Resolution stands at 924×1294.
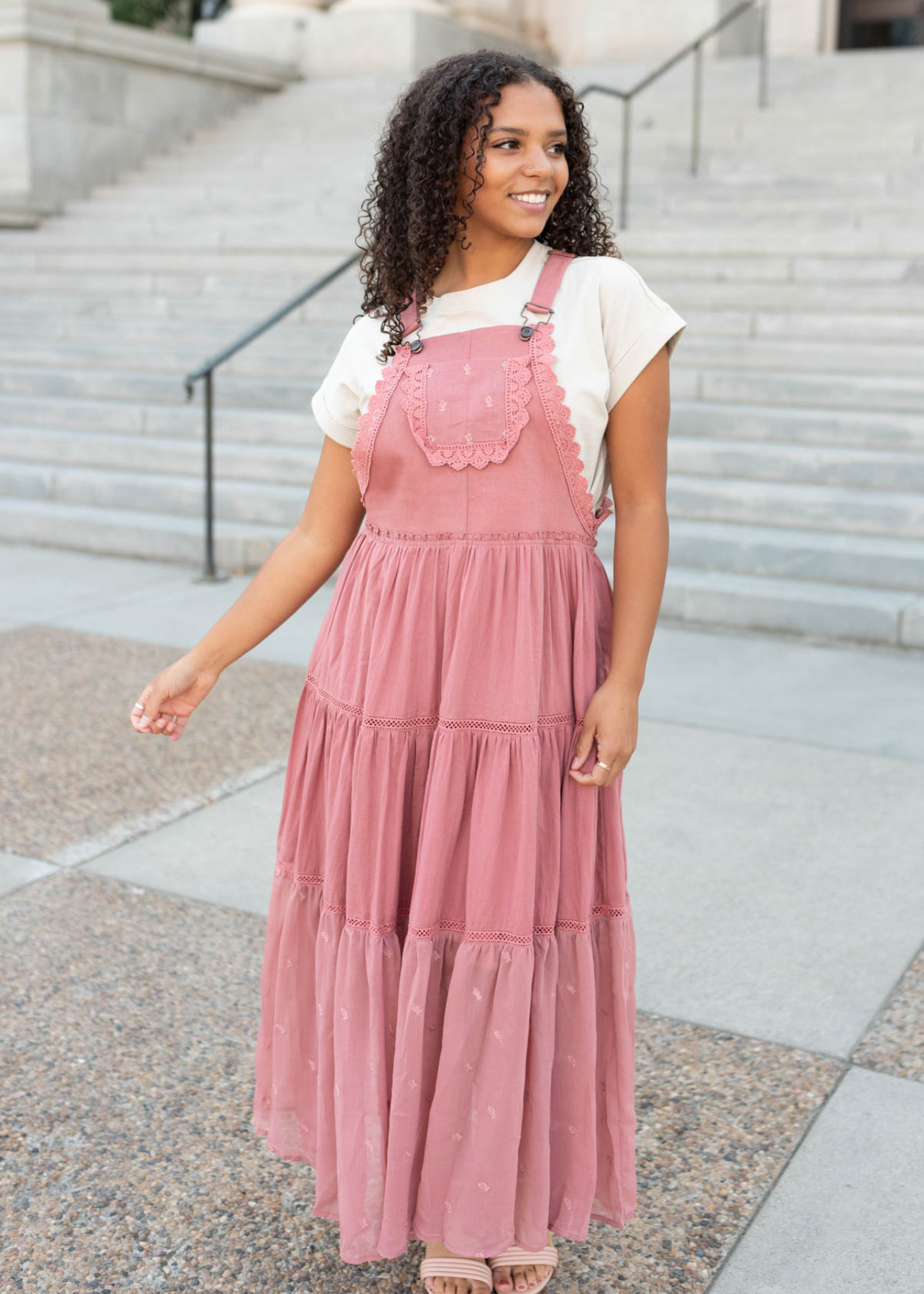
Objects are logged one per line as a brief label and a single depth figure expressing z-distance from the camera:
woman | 2.09
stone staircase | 7.23
